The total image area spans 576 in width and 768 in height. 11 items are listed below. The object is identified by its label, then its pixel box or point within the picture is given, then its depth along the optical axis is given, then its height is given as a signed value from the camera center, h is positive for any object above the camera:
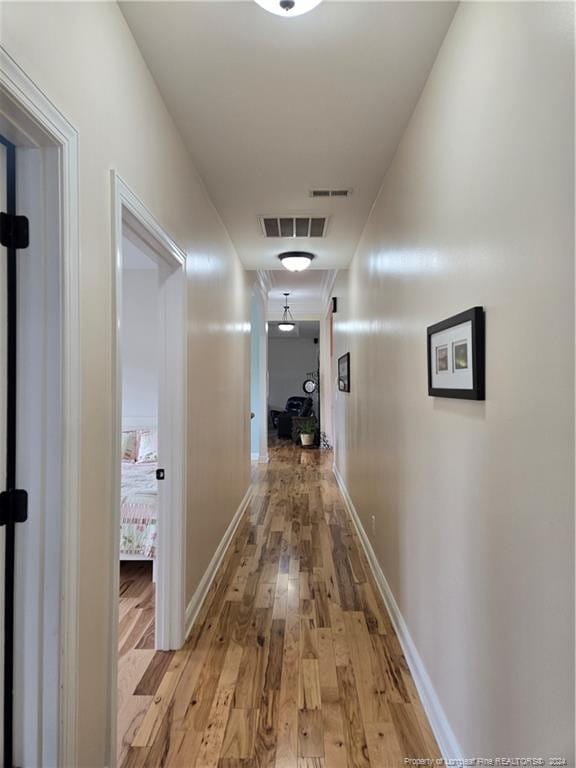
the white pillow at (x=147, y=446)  4.33 -0.62
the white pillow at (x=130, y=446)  4.35 -0.62
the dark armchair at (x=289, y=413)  10.54 -0.78
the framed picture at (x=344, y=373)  4.90 +0.14
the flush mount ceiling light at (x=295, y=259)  4.30 +1.25
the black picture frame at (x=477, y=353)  1.27 +0.09
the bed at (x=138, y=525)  3.09 -1.01
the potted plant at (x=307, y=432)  9.18 -1.02
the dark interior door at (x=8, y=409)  1.09 -0.06
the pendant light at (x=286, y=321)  9.06 +1.34
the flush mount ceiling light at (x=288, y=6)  1.36 +1.19
